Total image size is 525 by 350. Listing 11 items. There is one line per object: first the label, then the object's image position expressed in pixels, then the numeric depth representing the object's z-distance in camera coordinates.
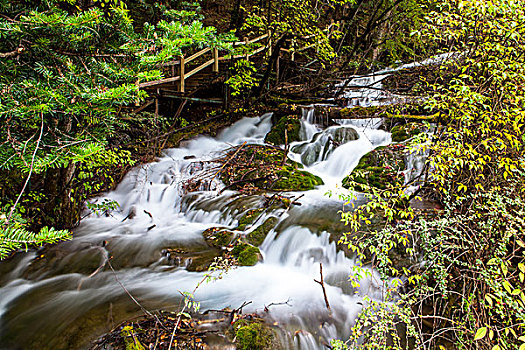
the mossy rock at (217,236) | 4.54
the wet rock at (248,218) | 4.90
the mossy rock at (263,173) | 6.23
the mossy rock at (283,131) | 8.62
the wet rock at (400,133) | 6.82
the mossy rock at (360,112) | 8.22
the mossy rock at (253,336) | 2.66
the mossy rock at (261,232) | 4.57
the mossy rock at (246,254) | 4.17
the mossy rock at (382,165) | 5.44
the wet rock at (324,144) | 7.81
